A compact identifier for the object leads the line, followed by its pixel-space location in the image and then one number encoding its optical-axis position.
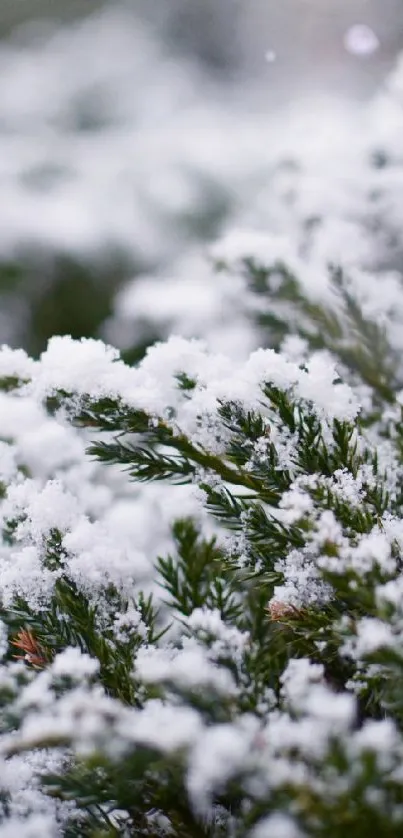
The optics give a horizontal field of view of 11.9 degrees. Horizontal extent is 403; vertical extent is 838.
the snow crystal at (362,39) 2.33
